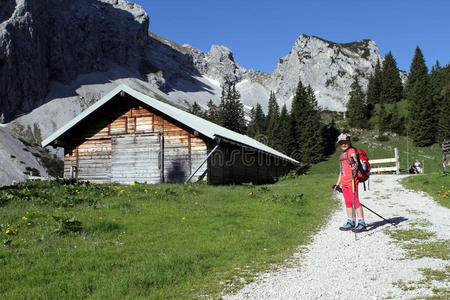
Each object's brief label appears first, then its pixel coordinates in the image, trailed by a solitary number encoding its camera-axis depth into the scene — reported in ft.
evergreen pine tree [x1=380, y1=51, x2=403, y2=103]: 320.91
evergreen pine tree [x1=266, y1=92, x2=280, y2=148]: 244.32
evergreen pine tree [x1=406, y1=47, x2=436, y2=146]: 224.33
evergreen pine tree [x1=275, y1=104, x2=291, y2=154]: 233.96
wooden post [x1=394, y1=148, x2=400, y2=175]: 92.29
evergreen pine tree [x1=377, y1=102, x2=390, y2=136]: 254.06
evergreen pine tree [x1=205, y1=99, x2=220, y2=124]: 325.13
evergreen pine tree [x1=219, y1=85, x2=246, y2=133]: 320.09
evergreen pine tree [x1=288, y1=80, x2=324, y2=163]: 220.43
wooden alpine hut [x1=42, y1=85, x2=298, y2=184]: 64.61
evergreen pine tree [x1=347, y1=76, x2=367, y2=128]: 283.79
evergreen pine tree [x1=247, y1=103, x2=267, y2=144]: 275.51
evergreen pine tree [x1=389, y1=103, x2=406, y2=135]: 252.01
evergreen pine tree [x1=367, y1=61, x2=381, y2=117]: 332.80
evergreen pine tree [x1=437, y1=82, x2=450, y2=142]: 213.66
